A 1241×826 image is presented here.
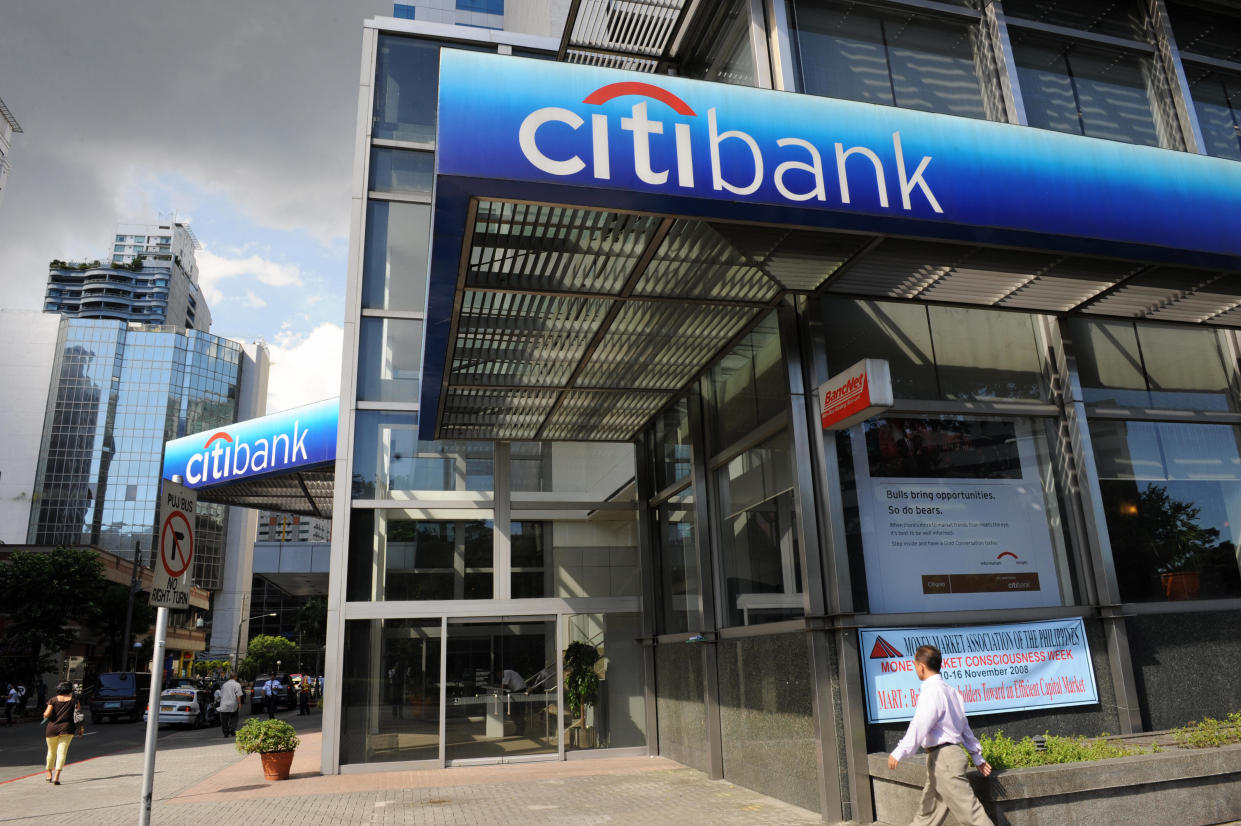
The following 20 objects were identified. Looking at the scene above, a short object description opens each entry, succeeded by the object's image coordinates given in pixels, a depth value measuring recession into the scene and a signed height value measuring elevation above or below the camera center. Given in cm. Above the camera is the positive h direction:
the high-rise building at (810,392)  753 +333
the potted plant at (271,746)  1315 -119
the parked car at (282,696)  3356 -119
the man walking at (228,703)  2239 -93
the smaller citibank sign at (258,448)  1788 +470
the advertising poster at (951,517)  920 +130
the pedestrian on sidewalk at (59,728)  1379 -87
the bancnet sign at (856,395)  796 +232
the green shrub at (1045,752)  746 -99
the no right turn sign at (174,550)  655 +90
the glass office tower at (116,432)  11019 +2996
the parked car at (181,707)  2850 -127
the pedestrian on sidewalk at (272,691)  3051 -97
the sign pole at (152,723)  632 -38
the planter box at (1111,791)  700 -126
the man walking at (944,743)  654 -77
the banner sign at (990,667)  861 -28
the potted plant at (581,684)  1453 -49
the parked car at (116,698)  3138 -98
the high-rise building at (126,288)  16462 +7166
